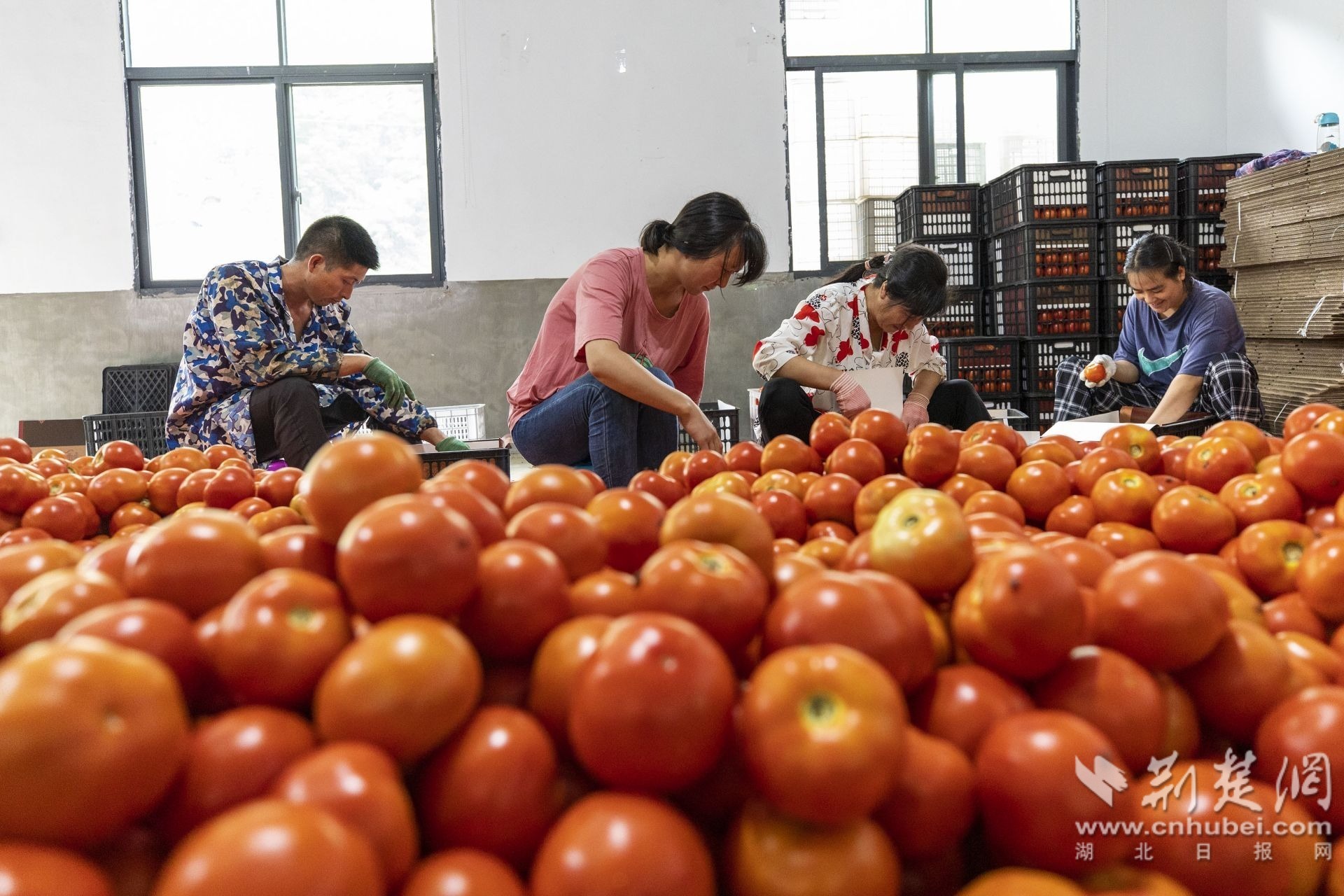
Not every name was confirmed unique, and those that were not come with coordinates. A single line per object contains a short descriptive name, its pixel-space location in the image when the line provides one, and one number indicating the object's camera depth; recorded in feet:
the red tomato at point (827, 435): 5.35
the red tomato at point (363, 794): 1.62
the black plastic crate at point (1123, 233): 18.61
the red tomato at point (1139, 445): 4.75
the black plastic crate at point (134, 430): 13.33
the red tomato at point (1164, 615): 2.21
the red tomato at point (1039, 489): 4.39
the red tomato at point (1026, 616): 2.10
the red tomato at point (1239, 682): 2.27
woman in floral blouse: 9.74
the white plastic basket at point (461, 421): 18.81
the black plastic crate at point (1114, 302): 18.88
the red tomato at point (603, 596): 2.18
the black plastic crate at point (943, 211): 20.24
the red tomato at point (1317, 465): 3.64
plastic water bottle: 16.14
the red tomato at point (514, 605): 2.05
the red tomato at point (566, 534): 2.34
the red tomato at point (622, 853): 1.63
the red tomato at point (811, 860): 1.70
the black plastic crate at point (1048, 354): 19.02
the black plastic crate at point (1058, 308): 18.86
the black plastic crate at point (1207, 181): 18.29
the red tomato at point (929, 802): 1.86
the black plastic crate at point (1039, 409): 19.20
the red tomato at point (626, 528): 2.67
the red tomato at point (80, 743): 1.49
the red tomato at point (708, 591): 2.04
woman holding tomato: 12.46
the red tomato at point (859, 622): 1.99
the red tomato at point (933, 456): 4.66
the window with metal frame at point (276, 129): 20.77
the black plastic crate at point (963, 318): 20.54
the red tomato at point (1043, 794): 1.85
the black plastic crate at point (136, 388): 20.38
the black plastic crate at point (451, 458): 8.38
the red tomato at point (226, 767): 1.67
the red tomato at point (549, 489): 2.81
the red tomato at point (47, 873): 1.44
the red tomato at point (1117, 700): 2.09
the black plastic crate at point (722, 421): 11.95
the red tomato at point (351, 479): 2.23
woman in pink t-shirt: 8.04
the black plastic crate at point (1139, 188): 18.48
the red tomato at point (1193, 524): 3.59
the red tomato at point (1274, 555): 3.18
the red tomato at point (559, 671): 1.95
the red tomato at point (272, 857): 1.43
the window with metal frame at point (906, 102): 21.79
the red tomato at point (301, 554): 2.25
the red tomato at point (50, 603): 2.00
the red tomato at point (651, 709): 1.73
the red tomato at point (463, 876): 1.64
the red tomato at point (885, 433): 5.11
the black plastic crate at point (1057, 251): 18.62
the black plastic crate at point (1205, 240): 18.51
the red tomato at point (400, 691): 1.74
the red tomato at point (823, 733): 1.66
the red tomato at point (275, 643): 1.85
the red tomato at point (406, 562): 1.92
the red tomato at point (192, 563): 2.12
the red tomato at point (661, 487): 4.50
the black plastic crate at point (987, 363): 19.38
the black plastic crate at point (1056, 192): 18.54
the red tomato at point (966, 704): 2.06
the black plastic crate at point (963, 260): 20.51
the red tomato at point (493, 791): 1.77
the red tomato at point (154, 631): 1.82
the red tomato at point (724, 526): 2.48
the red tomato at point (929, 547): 2.43
